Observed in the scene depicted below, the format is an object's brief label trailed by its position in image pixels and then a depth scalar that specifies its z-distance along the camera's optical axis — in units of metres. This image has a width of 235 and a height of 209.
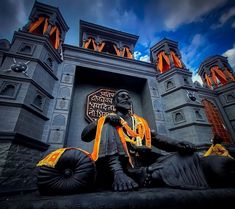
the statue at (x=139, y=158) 1.59
